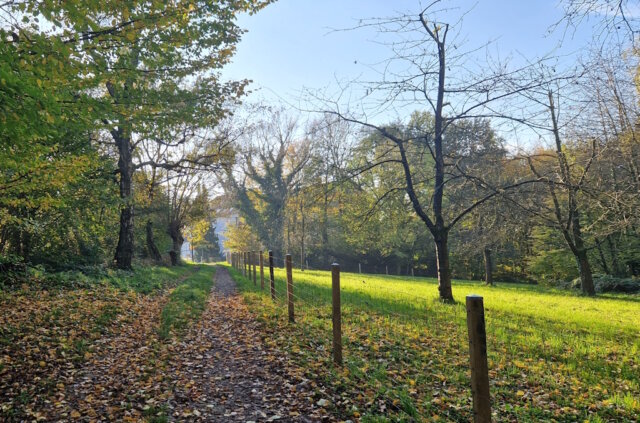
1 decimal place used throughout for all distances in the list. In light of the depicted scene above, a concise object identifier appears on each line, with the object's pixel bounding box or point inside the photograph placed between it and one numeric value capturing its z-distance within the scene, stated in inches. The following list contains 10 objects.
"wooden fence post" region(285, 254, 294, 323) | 323.0
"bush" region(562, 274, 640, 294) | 728.3
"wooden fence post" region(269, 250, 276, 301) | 416.4
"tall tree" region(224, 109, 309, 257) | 1549.0
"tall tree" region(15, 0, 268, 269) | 225.9
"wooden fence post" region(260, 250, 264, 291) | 529.7
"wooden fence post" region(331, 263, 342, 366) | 222.8
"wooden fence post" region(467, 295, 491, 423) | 110.3
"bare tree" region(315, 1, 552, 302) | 363.9
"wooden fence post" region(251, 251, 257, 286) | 635.0
